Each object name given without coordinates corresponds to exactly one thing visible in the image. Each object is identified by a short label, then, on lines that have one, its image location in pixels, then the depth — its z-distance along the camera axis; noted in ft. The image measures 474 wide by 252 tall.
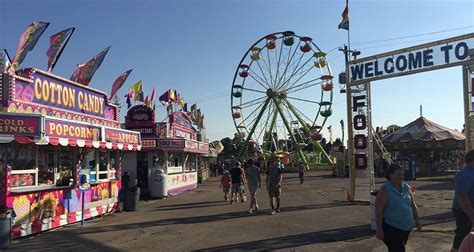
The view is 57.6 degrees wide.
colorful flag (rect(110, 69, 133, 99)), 54.44
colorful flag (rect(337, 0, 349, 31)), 57.47
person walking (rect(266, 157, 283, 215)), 41.88
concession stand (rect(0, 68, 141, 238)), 30.42
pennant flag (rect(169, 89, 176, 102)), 92.27
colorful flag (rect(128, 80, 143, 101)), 76.54
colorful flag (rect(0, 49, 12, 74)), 33.19
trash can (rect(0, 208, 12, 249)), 27.25
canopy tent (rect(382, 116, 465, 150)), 110.42
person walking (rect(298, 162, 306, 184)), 90.51
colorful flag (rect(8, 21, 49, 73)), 34.94
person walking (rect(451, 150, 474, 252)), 17.33
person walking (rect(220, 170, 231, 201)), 56.54
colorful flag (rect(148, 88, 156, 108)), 89.13
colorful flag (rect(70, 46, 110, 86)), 45.80
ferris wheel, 119.44
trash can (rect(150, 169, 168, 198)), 61.67
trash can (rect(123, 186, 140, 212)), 46.65
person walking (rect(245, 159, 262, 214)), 43.94
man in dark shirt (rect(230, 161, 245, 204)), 52.43
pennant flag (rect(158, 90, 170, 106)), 91.64
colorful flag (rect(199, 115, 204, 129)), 136.36
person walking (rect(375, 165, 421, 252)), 16.20
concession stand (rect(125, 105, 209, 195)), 66.18
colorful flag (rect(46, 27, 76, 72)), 41.29
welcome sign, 38.34
